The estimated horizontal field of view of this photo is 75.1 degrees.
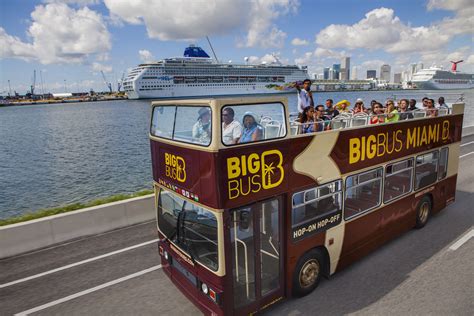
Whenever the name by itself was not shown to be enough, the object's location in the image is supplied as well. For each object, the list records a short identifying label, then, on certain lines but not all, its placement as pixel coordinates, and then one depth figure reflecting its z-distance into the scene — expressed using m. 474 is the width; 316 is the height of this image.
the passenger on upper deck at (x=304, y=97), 8.00
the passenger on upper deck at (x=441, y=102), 10.39
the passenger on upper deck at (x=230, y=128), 4.07
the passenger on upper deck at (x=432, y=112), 8.05
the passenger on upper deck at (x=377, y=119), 6.60
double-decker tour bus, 4.22
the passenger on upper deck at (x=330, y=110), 8.86
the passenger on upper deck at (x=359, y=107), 9.30
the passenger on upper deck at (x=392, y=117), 6.88
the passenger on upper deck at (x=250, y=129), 4.30
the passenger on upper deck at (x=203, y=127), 4.10
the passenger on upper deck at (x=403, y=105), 9.25
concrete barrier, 7.39
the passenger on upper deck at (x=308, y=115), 6.59
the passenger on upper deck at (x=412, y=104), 9.51
